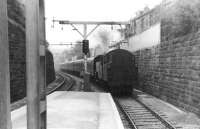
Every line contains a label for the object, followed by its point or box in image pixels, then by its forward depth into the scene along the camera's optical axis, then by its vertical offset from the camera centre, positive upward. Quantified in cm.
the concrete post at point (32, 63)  287 -1
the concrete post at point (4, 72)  244 -9
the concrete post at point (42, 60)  309 +2
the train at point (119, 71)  1544 -61
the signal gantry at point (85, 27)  1545 +250
